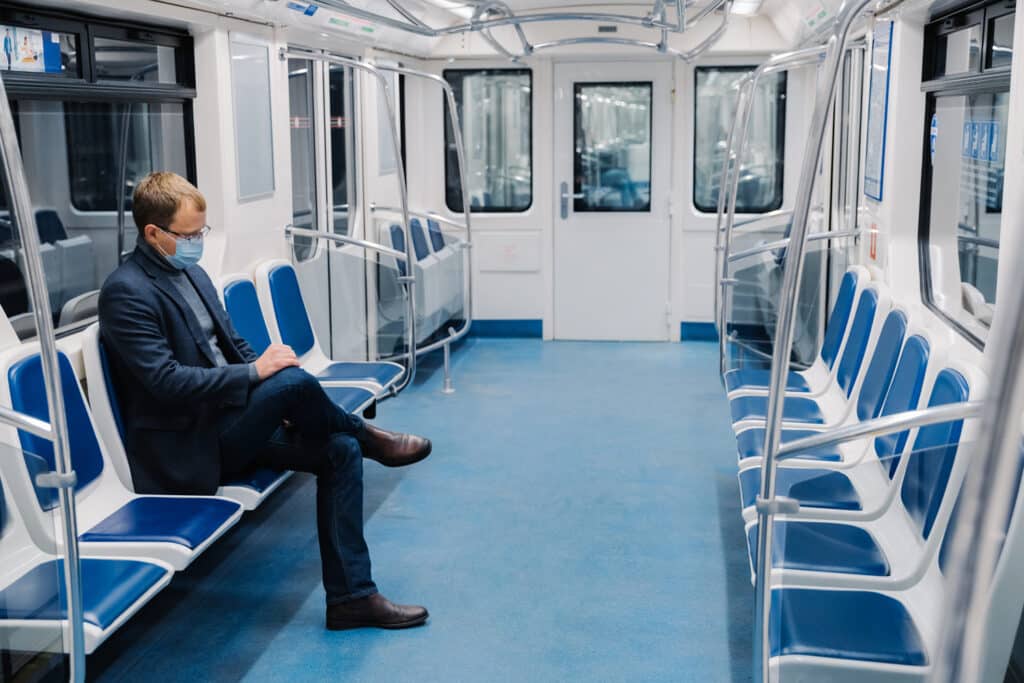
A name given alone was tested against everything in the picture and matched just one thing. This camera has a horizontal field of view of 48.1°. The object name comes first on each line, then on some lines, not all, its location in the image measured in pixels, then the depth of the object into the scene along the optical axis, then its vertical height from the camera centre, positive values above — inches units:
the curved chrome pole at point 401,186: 207.8 -4.7
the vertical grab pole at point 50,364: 90.3 -16.3
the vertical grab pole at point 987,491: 28.7 -8.4
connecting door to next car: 324.8 -11.3
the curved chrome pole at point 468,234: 250.5 -16.9
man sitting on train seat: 134.8 -28.8
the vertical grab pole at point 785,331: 81.4 -13.3
